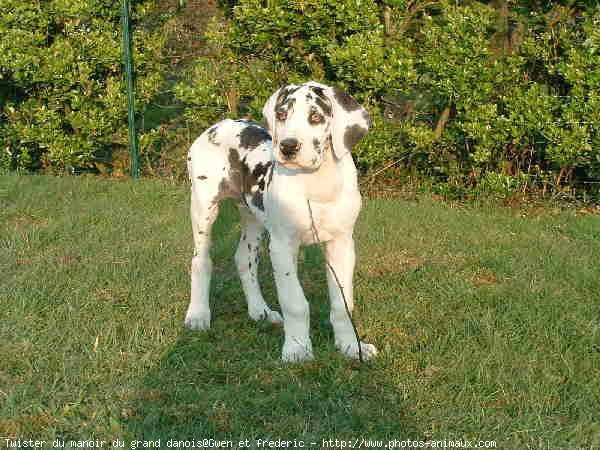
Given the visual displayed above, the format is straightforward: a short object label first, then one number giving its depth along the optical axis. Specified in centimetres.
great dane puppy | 390
